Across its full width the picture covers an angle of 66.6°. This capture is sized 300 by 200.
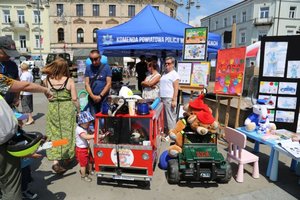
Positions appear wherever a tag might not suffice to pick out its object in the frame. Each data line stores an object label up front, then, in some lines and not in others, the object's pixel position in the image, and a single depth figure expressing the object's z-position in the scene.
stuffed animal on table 3.92
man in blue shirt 4.25
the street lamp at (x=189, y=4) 20.81
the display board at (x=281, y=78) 4.72
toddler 3.27
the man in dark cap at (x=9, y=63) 2.43
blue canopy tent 6.20
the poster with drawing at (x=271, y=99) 4.96
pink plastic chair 3.42
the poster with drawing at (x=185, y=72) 6.27
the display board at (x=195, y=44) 6.11
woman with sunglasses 4.90
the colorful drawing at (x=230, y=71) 4.96
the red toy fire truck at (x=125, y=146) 3.14
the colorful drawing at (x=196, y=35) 6.09
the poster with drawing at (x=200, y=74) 6.07
